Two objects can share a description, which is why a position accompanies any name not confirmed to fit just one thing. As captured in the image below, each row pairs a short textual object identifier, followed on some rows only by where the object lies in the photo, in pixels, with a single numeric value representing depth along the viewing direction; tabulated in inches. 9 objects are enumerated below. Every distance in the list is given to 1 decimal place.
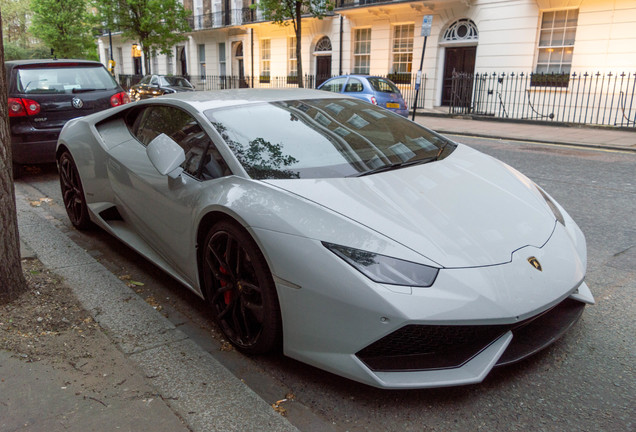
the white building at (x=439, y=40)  627.2
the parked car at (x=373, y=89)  558.6
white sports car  84.4
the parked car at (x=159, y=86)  829.8
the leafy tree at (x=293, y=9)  848.9
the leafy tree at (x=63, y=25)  1445.6
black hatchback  267.0
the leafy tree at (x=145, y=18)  1144.2
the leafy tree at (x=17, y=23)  2148.6
